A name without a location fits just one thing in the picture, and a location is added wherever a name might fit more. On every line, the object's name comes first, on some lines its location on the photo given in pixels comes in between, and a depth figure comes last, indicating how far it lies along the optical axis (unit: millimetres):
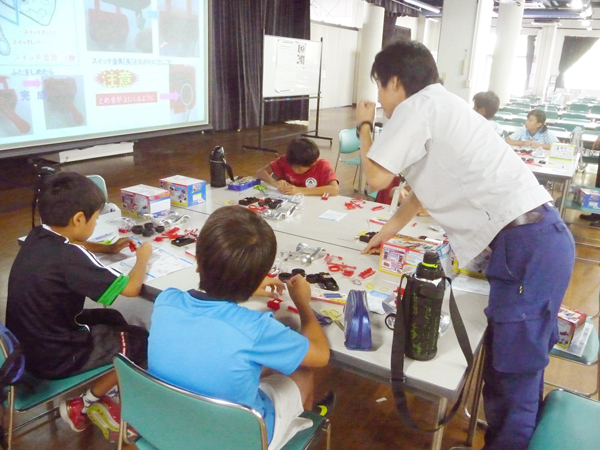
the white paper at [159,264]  1559
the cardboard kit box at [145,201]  2057
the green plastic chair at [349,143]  4480
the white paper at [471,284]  1519
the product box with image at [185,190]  2283
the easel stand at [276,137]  6355
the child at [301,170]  2670
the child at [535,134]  4648
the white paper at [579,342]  1656
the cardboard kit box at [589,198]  3432
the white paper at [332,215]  2178
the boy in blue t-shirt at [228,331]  968
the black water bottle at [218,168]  2625
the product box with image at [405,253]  1551
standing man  1256
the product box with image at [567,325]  1664
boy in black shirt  1386
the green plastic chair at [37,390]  1325
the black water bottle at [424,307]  1066
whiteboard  6309
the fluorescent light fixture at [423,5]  10716
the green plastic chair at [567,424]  1201
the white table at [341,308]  1099
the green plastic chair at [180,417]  887
